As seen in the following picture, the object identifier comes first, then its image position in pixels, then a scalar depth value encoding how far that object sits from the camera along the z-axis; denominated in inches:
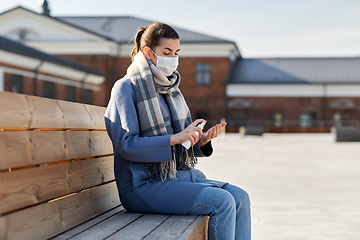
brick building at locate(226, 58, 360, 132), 1366.9
